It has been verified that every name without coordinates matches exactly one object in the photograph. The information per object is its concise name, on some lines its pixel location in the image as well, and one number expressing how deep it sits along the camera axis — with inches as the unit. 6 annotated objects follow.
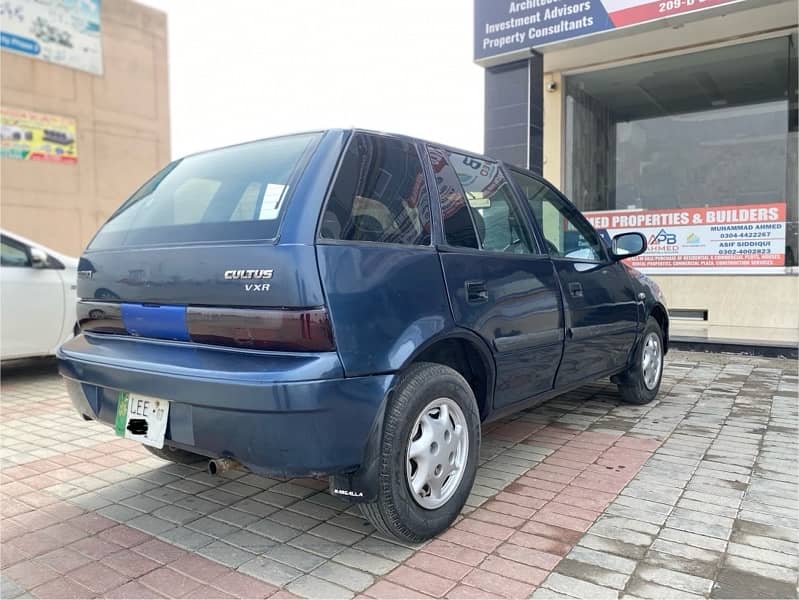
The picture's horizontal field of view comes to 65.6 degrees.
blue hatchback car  86.8
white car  221.6
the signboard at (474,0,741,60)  288.4
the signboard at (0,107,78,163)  535.5
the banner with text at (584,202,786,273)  311.6
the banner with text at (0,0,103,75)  544.4
